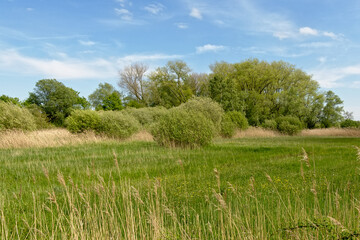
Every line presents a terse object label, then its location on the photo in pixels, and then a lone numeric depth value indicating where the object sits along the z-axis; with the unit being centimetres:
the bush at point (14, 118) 1878
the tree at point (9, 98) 4752
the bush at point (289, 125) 3238
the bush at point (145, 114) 3422
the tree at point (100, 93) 6744
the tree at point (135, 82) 5819
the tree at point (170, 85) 5444
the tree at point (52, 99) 4950
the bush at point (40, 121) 3416
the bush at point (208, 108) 2709
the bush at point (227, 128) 2730
